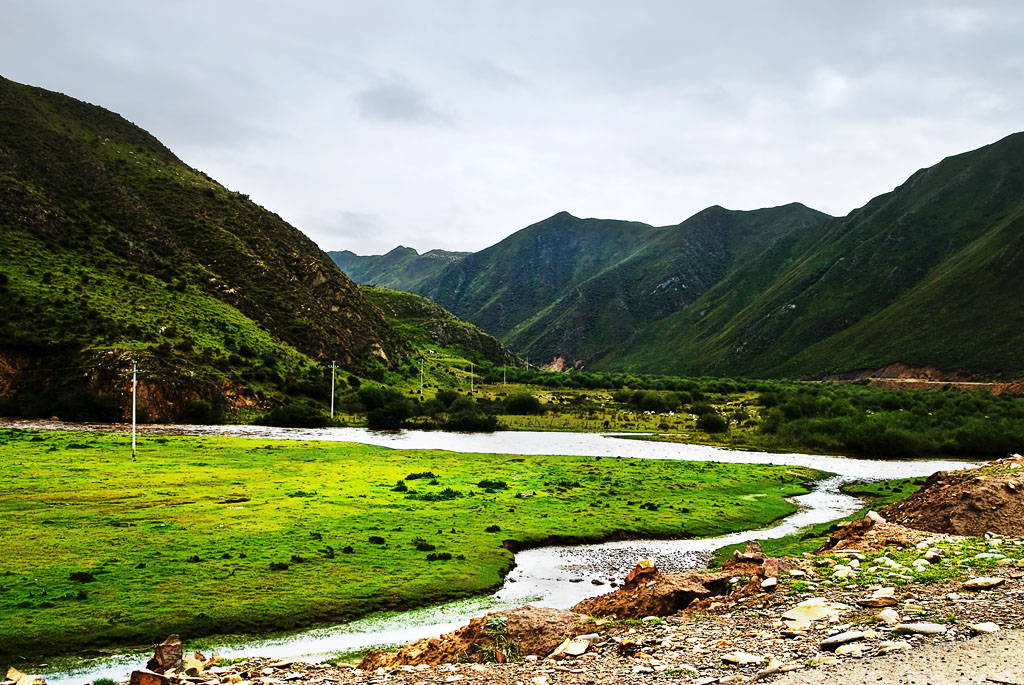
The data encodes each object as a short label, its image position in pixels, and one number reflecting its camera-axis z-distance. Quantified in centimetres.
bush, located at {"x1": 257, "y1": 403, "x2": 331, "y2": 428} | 9431
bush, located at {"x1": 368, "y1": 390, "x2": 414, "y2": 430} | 9844
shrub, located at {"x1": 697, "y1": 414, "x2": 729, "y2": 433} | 9888
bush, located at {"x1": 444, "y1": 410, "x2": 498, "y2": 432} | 9775
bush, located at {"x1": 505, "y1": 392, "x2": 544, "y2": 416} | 12075
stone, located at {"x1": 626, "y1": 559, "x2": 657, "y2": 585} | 1947
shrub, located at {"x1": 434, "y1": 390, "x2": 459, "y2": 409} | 12085
